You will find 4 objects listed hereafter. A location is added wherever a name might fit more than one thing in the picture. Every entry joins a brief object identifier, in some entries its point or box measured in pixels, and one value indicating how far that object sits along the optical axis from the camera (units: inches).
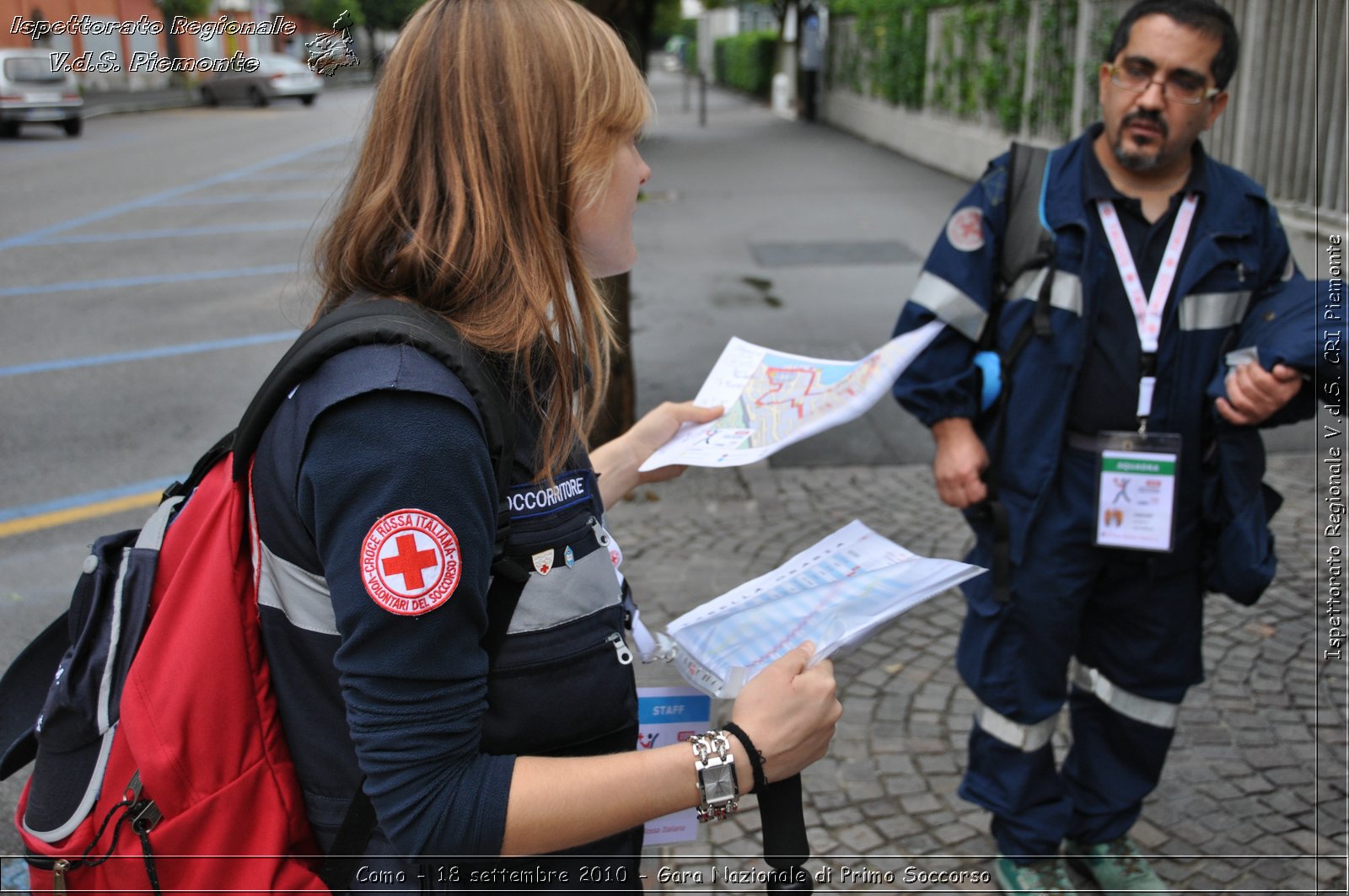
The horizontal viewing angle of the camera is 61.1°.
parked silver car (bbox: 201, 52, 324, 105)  1163.3
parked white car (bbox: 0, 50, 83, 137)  711.1
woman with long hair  45.6
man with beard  98.9
